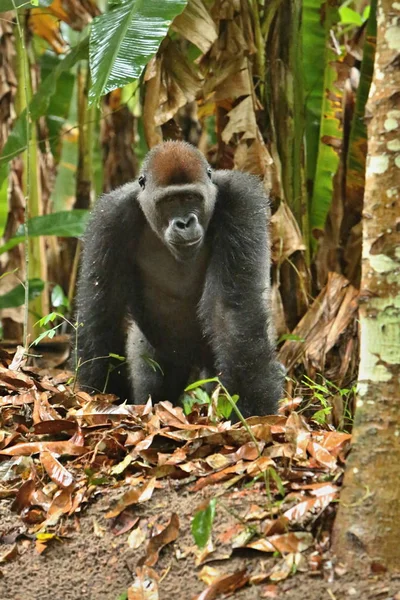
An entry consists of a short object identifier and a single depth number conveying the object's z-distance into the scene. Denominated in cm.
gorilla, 979
